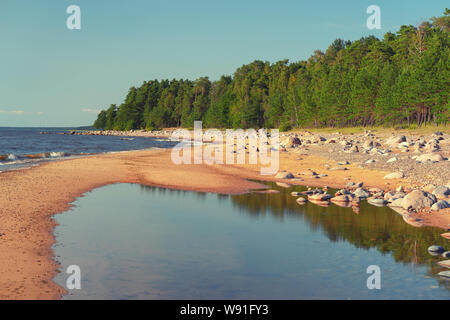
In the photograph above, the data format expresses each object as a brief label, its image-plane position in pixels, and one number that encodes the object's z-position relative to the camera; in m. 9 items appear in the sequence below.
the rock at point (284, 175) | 25.34
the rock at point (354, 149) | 35.58
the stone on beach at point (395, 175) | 22.02
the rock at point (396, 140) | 40.11
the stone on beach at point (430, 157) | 25.53
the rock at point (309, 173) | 25.67
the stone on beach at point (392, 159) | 27.72
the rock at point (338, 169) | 26.75
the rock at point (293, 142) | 48.12
